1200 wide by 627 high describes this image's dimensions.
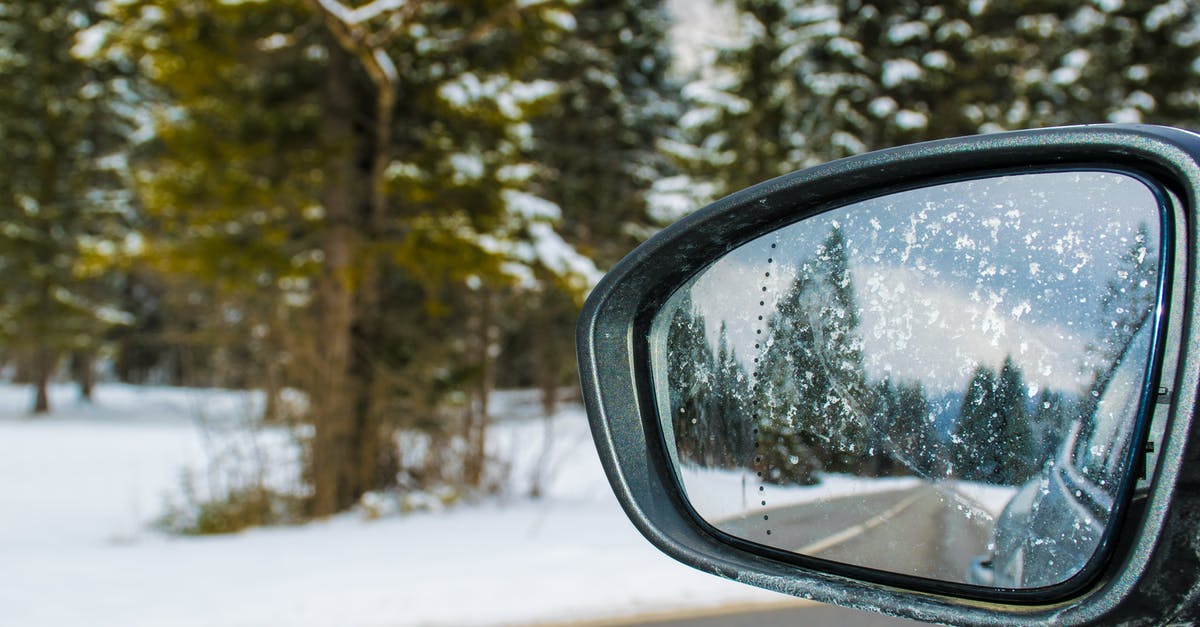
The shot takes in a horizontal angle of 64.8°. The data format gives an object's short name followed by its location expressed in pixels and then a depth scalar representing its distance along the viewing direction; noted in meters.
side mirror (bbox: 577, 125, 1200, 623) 0.81
